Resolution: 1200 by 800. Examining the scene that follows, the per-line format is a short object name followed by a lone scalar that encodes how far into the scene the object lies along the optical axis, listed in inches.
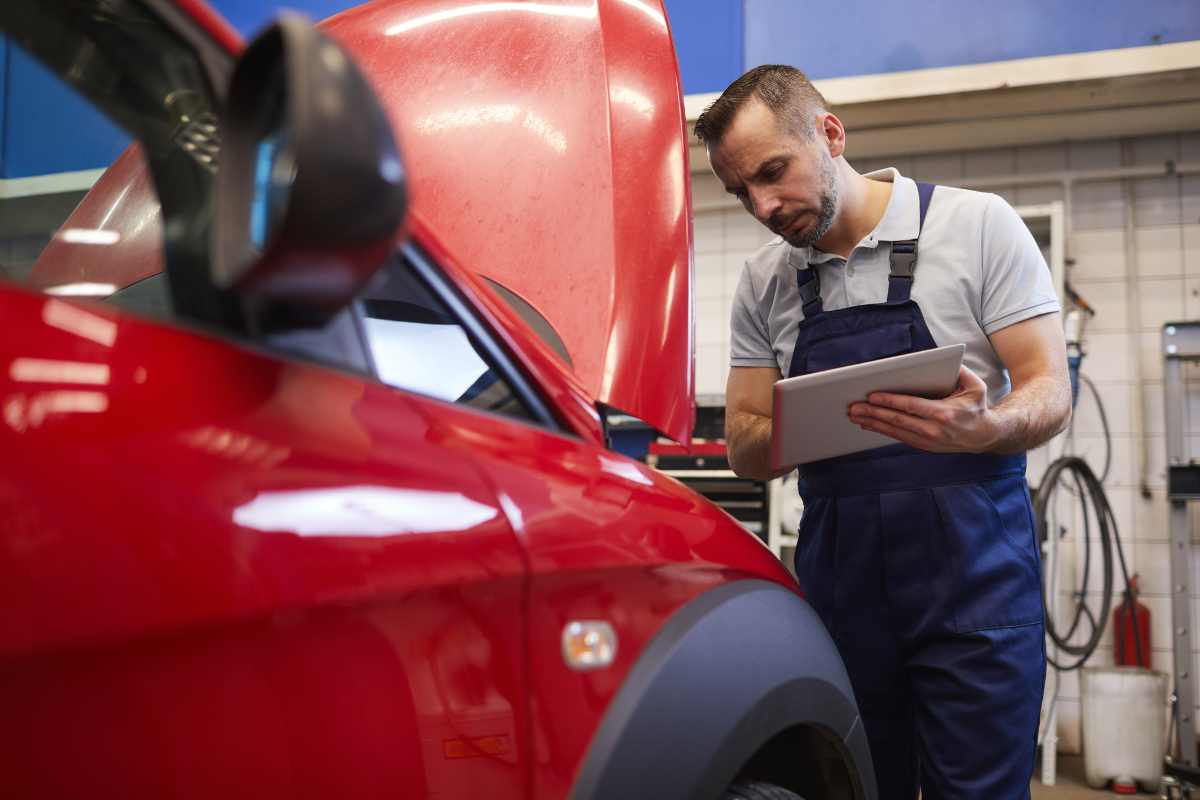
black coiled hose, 178.4
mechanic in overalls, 59.4
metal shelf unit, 159.5
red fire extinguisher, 180.5
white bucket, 160.2
